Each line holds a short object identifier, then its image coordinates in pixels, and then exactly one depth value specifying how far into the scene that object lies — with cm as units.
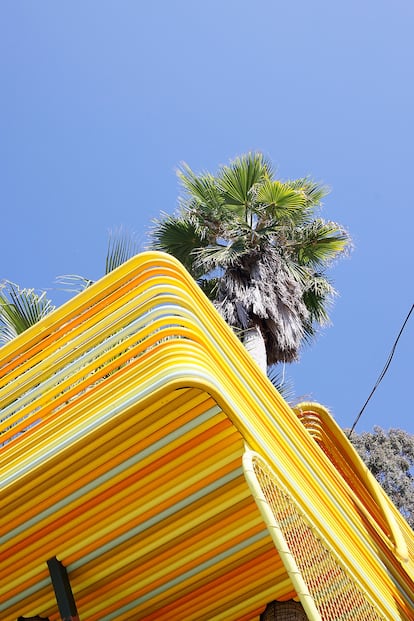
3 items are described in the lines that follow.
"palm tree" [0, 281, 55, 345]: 768
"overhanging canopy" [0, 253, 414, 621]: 273
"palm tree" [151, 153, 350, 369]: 1062
